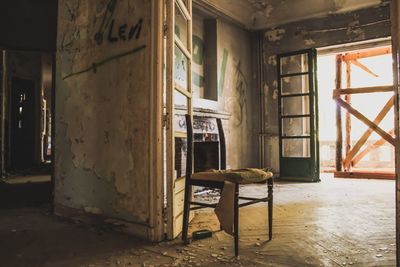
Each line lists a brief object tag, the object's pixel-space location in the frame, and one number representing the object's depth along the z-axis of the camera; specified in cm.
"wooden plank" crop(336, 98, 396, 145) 541
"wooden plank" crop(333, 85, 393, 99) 531
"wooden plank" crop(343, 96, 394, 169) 564
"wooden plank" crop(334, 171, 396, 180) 544
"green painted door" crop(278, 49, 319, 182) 546
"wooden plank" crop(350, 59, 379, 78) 637
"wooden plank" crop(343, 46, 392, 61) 601
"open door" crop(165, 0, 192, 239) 220
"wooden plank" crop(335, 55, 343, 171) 591
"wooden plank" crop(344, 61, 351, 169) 629
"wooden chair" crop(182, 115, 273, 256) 210
